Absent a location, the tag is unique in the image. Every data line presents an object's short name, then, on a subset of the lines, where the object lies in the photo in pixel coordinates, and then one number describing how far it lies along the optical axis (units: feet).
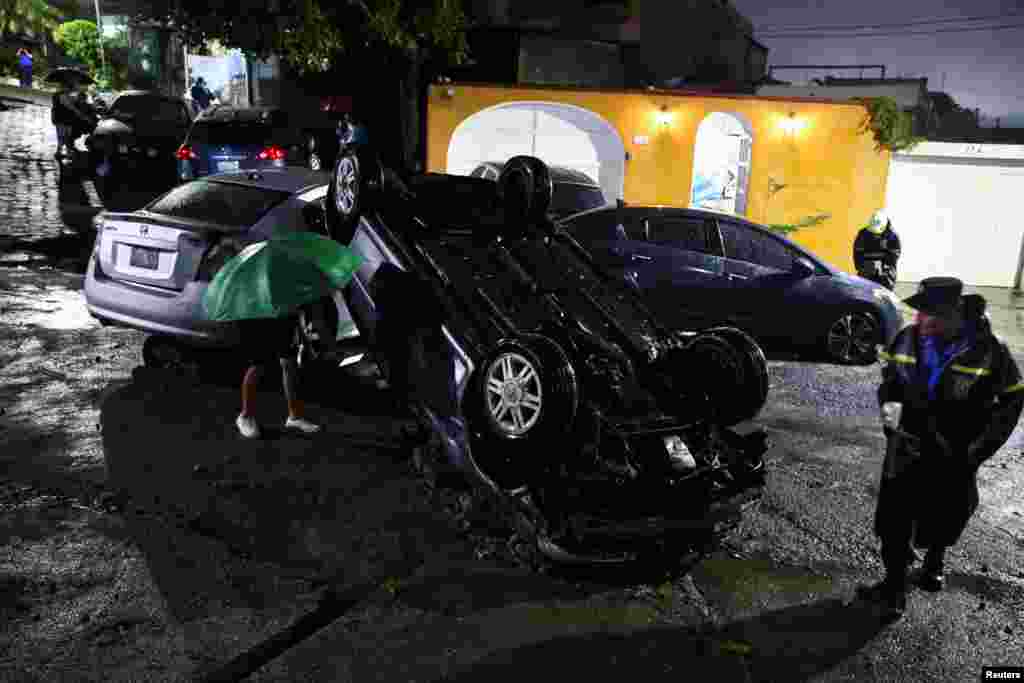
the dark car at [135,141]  49.03
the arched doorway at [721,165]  51.78
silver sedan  18.51
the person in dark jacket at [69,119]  54.19
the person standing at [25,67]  90.63
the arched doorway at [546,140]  47.14
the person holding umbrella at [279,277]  14.52
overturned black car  11.68
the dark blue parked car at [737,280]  26.68
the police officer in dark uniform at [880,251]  35.76
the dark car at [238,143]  42.78
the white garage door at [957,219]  50.08
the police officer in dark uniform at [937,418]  11.99
